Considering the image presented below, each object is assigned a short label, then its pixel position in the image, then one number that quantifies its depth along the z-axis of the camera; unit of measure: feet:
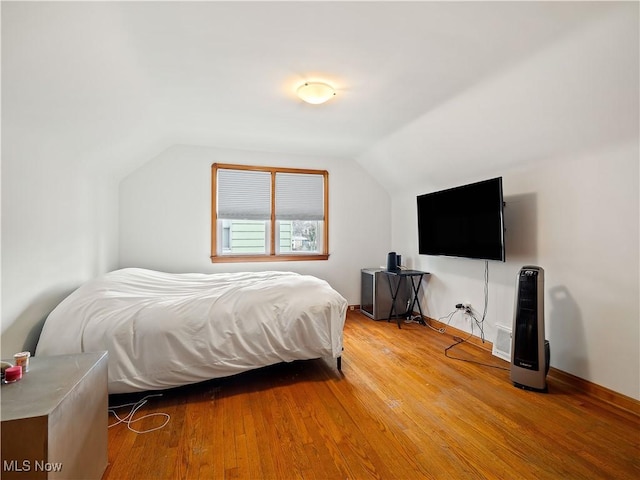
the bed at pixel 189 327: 6.69
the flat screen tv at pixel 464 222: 9.63
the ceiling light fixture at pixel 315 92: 8.07
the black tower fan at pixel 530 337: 7.89
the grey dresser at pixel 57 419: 3.20
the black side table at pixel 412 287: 13.96
